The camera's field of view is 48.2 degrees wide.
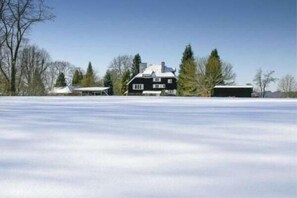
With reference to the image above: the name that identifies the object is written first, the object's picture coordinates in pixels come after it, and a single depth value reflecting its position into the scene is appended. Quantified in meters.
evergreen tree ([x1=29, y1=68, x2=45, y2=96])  39.70
